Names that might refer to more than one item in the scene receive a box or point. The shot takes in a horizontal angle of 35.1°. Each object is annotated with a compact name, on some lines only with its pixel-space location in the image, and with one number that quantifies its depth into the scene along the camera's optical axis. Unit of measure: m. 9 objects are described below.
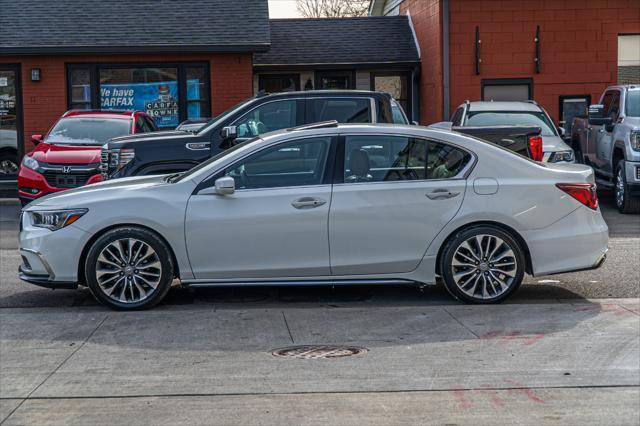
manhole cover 7.17
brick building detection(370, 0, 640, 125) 22.12
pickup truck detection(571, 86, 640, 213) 15.73
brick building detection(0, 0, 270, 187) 21.75
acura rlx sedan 8.60
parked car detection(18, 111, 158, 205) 15.65
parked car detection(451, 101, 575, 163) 16.66
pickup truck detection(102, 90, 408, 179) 11.95
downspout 21.94
